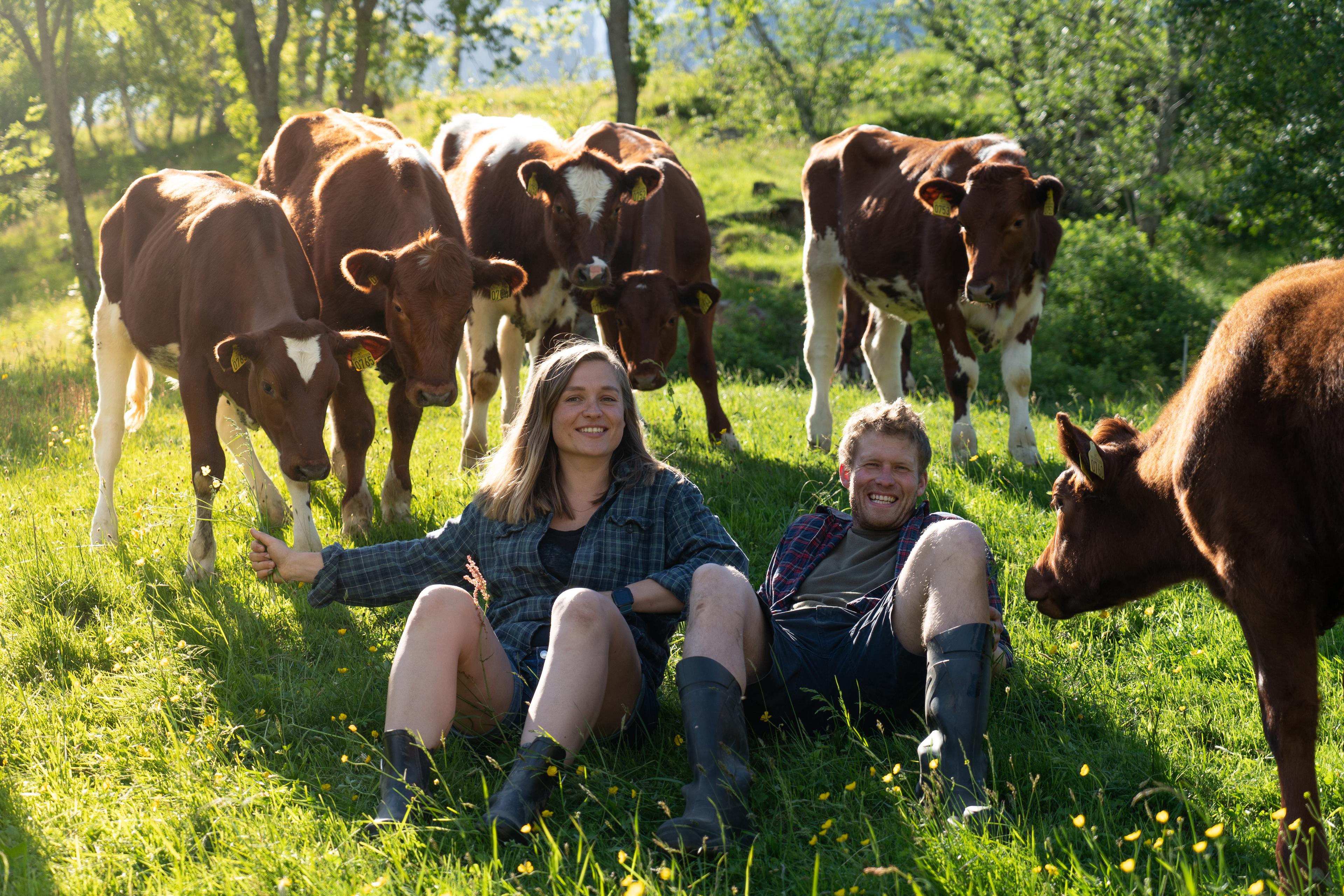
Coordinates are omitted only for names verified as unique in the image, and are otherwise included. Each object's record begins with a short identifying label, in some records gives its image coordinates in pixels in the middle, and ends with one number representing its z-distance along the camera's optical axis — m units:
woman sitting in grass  3.43
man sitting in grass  3.23
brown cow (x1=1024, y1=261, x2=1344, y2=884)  2.85
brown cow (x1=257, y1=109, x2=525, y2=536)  6.48
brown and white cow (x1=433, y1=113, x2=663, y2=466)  8.09
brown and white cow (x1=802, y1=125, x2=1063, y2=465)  7.24
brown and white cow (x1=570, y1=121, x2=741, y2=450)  7.80
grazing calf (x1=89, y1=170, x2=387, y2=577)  5.64
